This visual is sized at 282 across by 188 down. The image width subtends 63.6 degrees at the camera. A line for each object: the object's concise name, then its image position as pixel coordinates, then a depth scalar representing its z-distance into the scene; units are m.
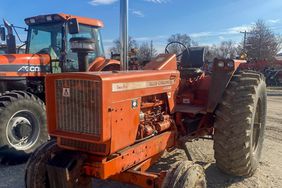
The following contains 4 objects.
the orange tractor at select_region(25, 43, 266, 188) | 2.19
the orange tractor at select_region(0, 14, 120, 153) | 3.96
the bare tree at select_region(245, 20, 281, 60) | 26.15
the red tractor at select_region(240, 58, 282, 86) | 17.54
